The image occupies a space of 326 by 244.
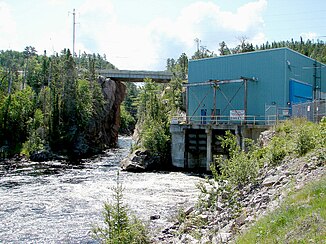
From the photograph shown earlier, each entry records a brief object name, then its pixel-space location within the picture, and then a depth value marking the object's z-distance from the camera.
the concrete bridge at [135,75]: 62.97
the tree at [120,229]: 9.93
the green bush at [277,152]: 14.77
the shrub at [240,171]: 13.59
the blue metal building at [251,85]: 31.30
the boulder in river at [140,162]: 32.53
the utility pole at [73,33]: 67.70
